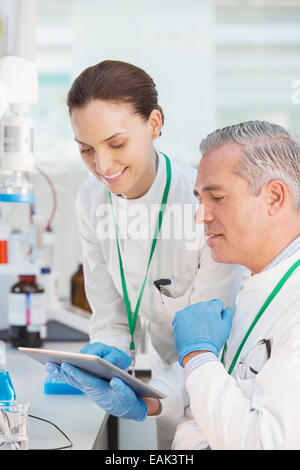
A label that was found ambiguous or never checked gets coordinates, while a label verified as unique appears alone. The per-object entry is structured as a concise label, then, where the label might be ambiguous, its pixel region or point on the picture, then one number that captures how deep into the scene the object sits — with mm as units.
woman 1754
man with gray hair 1466
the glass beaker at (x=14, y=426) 1598
